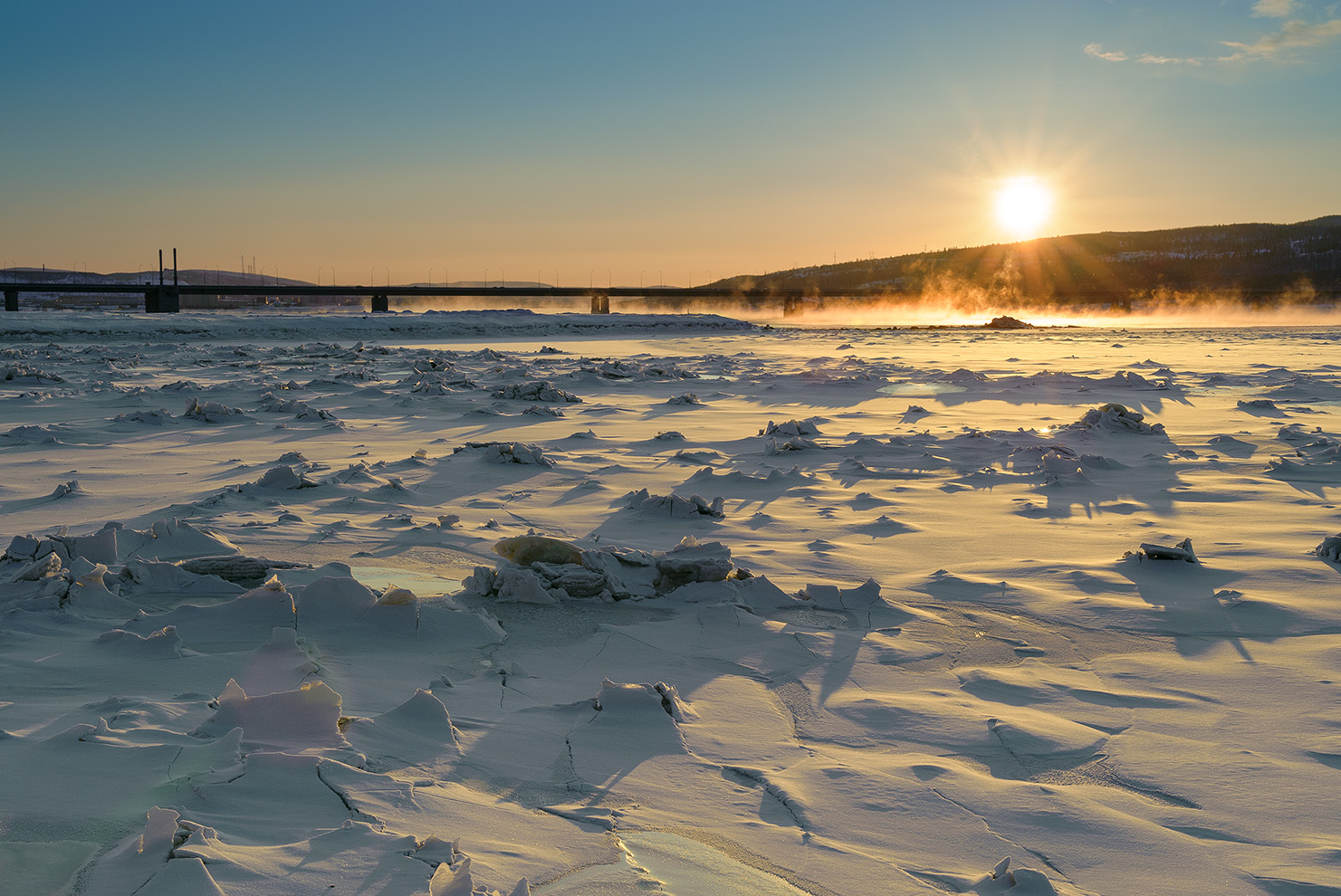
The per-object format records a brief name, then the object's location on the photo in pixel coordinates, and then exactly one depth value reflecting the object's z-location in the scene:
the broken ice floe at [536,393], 10.77
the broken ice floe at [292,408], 8.93
